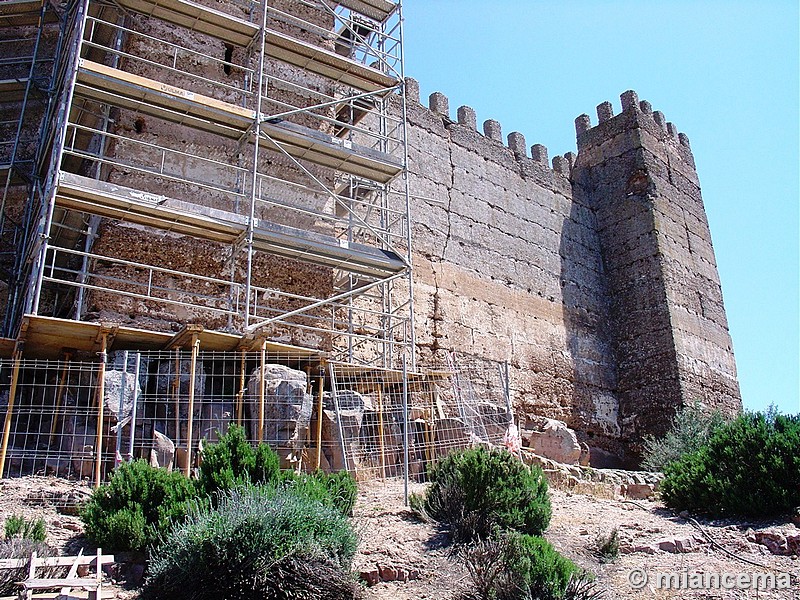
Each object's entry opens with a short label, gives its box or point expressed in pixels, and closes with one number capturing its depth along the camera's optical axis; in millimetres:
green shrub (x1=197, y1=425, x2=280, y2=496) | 6730
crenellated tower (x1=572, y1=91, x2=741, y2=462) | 17219
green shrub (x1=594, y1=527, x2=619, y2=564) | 7068
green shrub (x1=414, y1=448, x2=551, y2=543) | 7176
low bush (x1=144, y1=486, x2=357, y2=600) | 5523
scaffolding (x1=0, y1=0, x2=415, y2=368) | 9672
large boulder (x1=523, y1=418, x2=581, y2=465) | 12719
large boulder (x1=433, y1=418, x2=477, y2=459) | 10297
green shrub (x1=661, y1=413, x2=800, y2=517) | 8172
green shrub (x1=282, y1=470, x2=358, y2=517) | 6688
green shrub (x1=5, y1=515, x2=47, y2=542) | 6129
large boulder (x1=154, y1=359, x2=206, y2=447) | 8836
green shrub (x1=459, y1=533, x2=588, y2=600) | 5796
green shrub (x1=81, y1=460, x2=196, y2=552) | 6238
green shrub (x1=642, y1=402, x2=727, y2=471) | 13320
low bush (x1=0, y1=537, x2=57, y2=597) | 5449
